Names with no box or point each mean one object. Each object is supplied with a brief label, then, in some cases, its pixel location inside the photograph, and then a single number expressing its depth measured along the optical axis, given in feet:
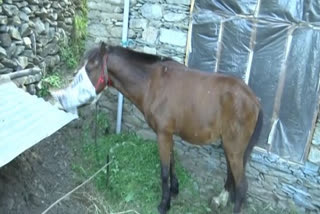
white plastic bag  12.32
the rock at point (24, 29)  13.00
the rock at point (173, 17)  14.94
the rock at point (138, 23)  15.81
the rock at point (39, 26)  14.35
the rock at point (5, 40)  11.83
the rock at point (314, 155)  12.62
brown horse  11.86
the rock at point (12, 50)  12.29
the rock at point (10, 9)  11.82
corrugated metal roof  8.33
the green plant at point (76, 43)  17.62
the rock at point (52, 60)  15.80
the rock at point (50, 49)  15.41
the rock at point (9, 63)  11.88
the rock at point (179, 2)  14.67
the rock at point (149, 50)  15.89
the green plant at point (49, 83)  14.95
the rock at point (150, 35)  15.70
